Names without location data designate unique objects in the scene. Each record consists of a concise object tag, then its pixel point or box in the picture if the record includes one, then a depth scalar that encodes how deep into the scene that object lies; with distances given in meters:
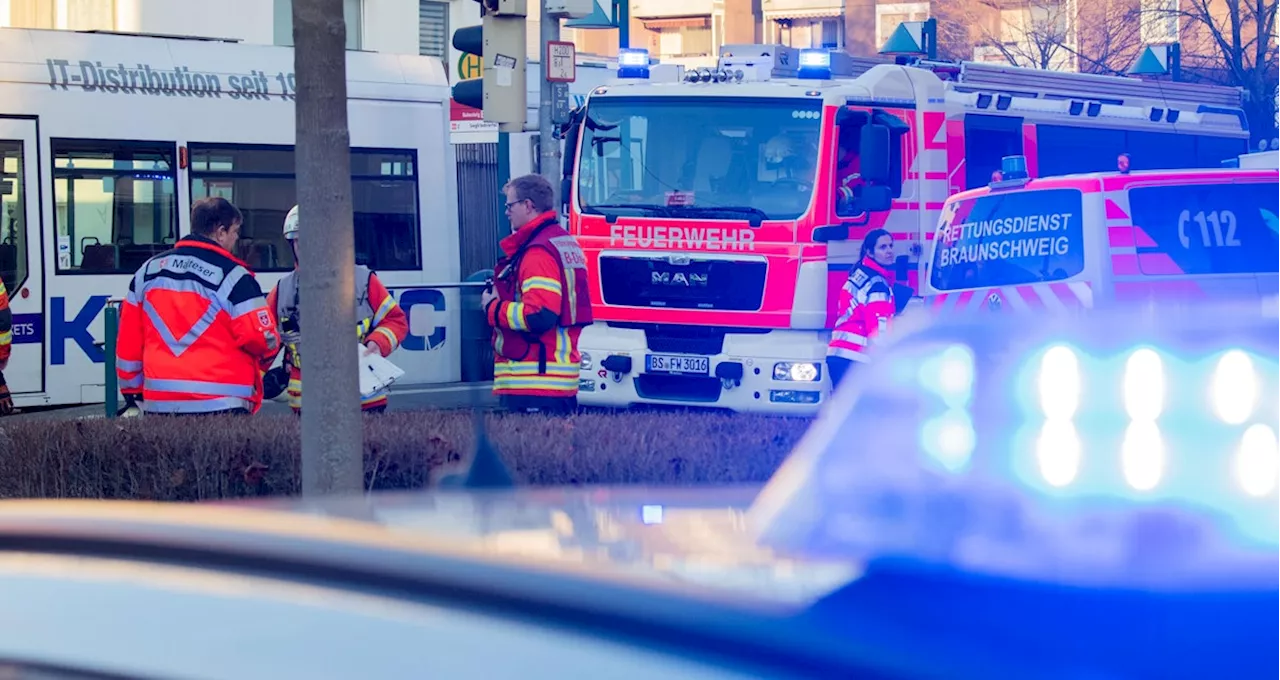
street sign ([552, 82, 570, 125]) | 26.02
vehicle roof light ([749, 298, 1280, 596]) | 3.22
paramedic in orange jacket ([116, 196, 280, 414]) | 14.41
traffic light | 16.53
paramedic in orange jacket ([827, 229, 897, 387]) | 21.28
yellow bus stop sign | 27.84
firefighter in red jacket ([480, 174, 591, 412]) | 16.58
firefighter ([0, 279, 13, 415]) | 21.75
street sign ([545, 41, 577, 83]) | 24.81
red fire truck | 23.30
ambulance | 18.30
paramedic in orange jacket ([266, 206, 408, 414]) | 16.77
